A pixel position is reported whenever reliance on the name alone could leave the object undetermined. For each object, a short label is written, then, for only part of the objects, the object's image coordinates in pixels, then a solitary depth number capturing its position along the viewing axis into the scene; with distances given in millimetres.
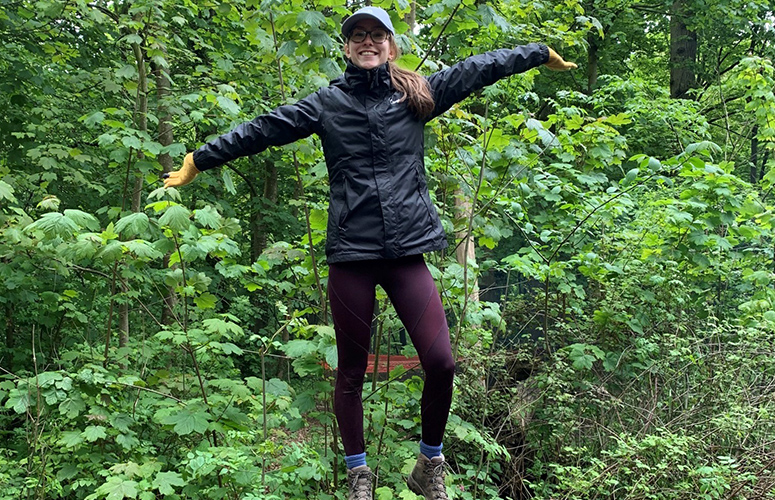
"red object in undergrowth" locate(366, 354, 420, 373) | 3833
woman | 2275
